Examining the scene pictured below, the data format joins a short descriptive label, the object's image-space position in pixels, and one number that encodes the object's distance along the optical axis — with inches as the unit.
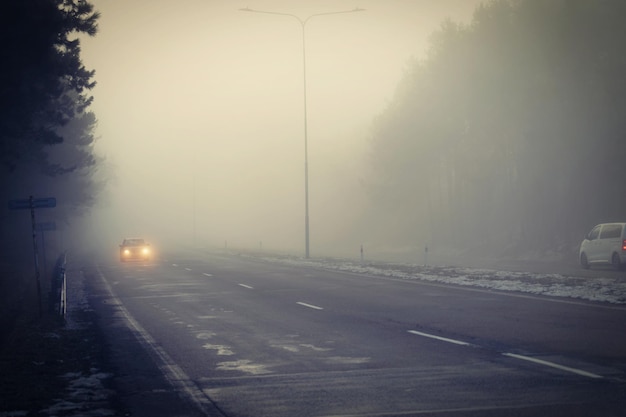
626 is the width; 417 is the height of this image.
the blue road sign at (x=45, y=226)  1500.9
